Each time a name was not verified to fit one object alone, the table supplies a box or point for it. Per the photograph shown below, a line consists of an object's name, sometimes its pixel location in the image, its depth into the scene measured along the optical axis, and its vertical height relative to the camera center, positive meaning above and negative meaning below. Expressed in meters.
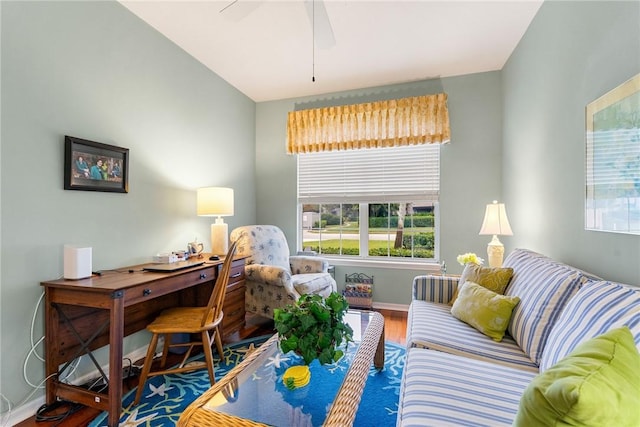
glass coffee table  1.12 -0.76
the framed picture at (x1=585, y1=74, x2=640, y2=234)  1.29 +0.27
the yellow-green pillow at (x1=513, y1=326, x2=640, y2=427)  0.57 -0.36
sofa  0.62 -0.48
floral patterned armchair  2.76 -0.57
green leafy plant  1.39 -0.55
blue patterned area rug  1.63 -1.13
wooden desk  1.58 -0.61
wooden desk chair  1.84 -0.71
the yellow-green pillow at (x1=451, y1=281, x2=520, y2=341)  1.69 -0.56
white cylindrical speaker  1.74 -0.27
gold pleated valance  3.34 +1.10
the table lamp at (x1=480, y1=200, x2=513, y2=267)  2.58 -0.10
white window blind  3.52 +0.52
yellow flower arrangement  2.53 -0.37
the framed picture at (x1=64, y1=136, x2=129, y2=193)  1.87 +0.34
